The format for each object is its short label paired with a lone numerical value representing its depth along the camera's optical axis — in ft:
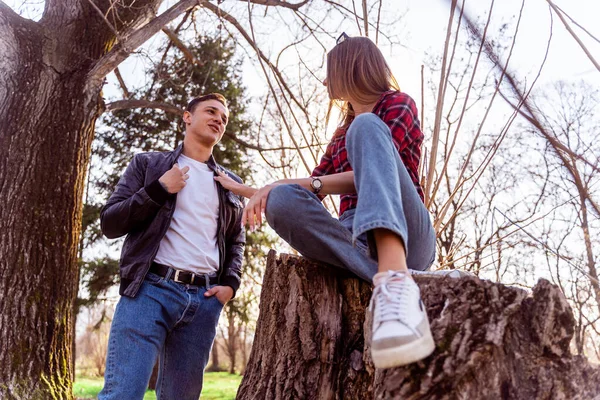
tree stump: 4.40
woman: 4.35
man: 7.16
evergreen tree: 35.99
